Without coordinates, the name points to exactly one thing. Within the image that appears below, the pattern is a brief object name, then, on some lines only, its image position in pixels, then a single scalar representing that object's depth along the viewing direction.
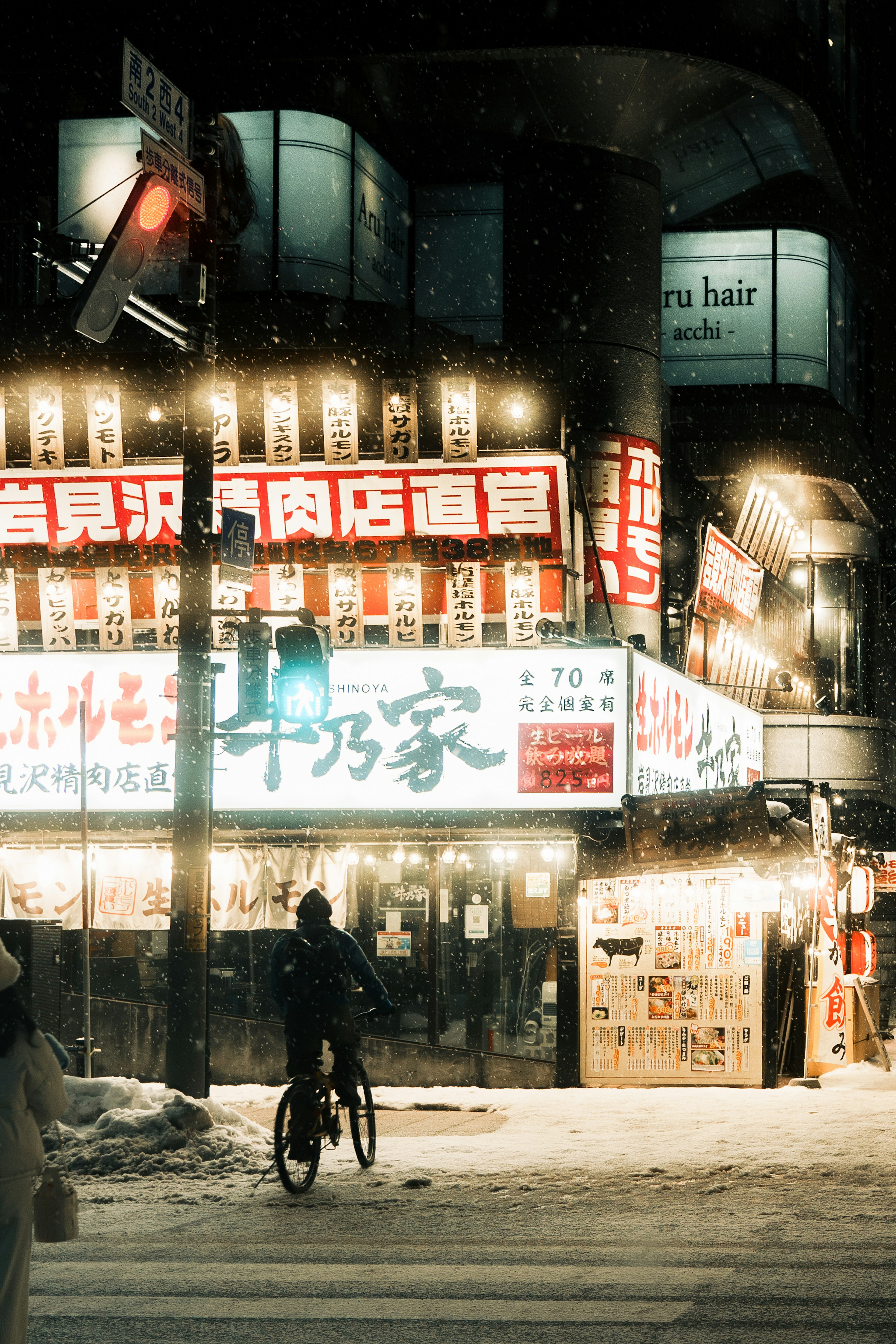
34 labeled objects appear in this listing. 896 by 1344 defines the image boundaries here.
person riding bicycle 11.20
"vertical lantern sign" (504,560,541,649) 17.61
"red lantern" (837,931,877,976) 18.16
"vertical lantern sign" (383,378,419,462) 17.70
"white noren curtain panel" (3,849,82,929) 17.62
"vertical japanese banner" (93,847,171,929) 17.41
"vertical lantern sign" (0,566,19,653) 19.00
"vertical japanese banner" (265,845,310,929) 17.05
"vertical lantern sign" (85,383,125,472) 18.41
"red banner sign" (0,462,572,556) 17.62
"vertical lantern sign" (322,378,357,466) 17.83
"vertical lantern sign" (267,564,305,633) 18.30
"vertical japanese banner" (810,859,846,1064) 16.86
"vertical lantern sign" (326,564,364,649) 18.17
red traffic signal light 11.77
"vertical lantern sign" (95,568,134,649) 18.61
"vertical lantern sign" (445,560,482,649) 17.83
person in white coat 5.68
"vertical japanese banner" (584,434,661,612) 18.72
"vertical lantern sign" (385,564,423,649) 17.89
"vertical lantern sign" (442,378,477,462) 17.62
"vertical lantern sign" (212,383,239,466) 18.22
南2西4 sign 11.93
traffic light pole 12.69
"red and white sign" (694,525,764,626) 20.83
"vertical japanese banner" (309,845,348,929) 17.12
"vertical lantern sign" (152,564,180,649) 18.52
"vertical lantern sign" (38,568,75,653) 18.75
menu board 16.39
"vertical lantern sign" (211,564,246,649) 17.69
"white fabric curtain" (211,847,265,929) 17.06
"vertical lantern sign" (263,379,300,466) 18.00
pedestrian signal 12.80
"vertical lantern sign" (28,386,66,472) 18.58
